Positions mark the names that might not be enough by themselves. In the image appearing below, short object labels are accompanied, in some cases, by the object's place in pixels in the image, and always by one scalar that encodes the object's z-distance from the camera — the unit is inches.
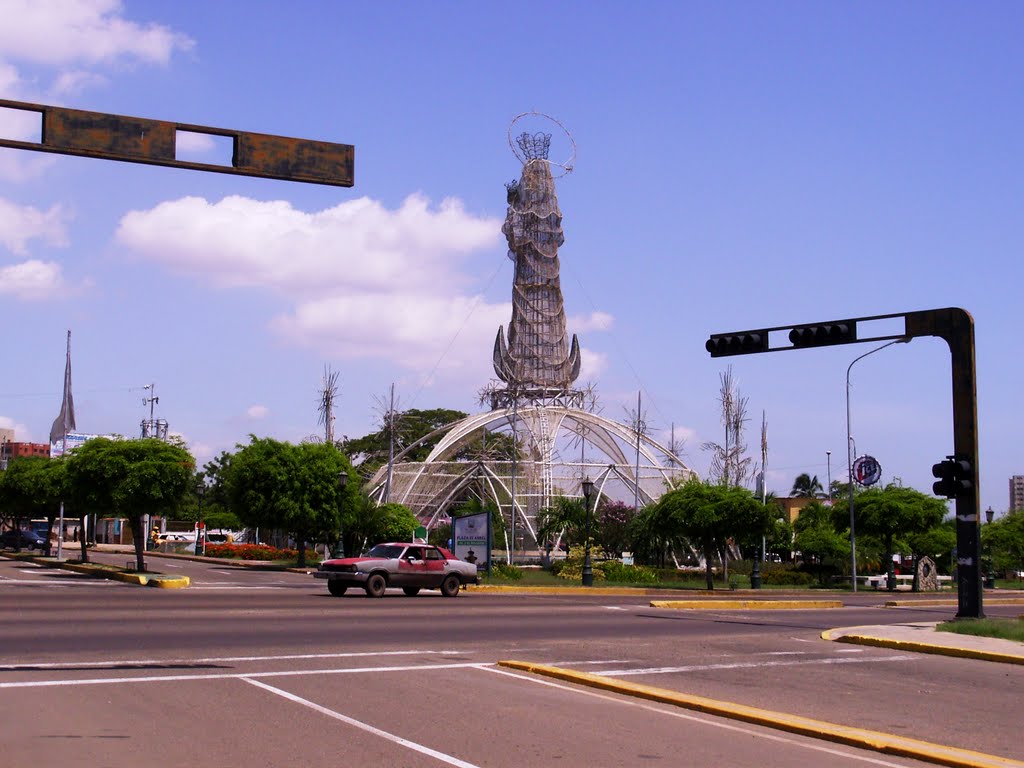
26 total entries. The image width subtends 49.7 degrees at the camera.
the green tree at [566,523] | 2497.5
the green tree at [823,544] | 2458.2
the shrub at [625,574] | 1956.7
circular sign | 2062.0
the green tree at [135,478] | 1480.1
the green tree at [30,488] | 2187.5
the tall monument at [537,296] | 3528.5
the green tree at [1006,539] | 2571.4
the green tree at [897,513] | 1958.7
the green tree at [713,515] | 1644.9
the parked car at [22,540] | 2467.5
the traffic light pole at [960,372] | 898.7
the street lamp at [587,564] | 1600.6
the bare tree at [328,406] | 3157.0
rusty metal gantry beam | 531.5
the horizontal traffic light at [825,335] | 954.1
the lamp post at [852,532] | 1857.8
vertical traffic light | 892.0
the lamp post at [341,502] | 1843.0
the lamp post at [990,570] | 2339.7
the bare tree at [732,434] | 3316.9
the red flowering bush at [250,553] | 2401.6
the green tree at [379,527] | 2290.8
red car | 1187.9
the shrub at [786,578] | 2252.7
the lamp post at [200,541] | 2581.9
